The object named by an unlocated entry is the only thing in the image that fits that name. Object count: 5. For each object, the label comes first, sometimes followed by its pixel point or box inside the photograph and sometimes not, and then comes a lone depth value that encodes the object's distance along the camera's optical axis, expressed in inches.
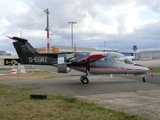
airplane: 636.1
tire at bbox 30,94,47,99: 354.3
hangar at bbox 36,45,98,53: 3965.3
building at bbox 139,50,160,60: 5307.1
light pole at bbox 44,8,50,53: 1359.5
